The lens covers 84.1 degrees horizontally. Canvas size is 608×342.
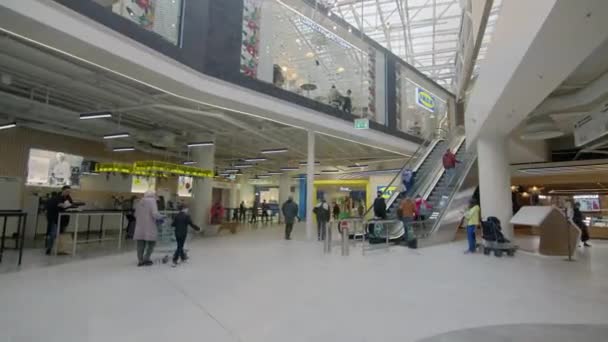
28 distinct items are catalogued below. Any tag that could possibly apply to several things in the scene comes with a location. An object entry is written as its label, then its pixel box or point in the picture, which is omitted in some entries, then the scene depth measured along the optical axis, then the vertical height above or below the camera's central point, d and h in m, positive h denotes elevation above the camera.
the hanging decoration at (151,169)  12.90 +0.93
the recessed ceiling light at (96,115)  9.48 +2.16
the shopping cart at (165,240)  7.74 -1.10
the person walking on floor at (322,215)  11.83 -0.62
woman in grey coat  6.93 -0.67
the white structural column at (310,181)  12.11 +0.56
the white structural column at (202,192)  13.63 +0.09
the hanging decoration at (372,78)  15.82 +5.74
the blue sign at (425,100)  19.75 +6.06
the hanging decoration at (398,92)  17.54 +5.66
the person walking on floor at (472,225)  9.26 -0.65
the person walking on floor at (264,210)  22.37 -0.94
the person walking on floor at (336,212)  20.79 -0.91
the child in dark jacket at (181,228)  7.22 -0.74
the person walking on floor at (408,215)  10.24 -0.47
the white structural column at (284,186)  25.20 +0.78
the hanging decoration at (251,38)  9.70 +4.70
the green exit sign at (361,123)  12.68 +2.84
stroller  8.76 -1.02
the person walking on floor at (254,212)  20.77 -1.02
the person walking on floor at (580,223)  10.91 -0.60
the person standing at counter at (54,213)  8.09 -0.55
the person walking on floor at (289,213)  12.26 -0.61
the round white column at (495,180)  10.11 +0.67
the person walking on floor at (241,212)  21.61 -1.09
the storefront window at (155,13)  6.58 +3.79
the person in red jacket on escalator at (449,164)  13.00 +1.42
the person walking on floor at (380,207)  10.89 -0.26
